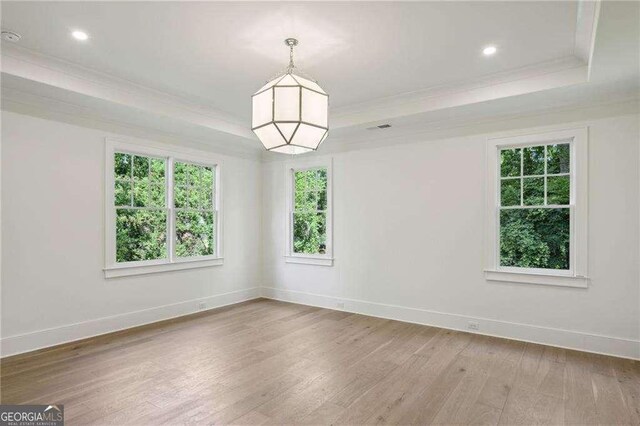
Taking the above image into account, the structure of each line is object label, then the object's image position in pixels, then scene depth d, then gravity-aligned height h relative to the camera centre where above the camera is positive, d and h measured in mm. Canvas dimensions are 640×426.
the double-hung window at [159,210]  4688 +57
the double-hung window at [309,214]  5980 +11
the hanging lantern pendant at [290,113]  2861 +818
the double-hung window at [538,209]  4066 +73
